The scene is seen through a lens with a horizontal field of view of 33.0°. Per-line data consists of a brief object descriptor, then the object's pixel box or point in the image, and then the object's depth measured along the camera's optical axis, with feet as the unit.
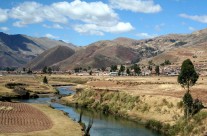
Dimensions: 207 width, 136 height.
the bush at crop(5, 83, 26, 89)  588.25
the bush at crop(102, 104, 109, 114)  371.84
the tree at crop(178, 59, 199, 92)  273.95
